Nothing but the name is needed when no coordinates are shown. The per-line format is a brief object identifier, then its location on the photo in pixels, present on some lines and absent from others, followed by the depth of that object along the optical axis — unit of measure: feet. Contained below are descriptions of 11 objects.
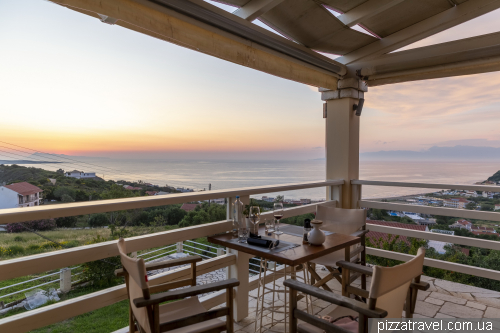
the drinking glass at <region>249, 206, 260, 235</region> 8.29
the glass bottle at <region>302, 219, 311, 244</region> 8.01
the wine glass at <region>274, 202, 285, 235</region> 8.75
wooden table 6.66
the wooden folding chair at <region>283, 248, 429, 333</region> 4.36
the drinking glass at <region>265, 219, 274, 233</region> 8.83
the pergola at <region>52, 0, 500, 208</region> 7.83
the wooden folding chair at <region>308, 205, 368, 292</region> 9.62
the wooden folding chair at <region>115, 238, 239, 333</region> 4.86
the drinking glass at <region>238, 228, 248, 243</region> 8.11
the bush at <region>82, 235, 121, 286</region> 7.97
